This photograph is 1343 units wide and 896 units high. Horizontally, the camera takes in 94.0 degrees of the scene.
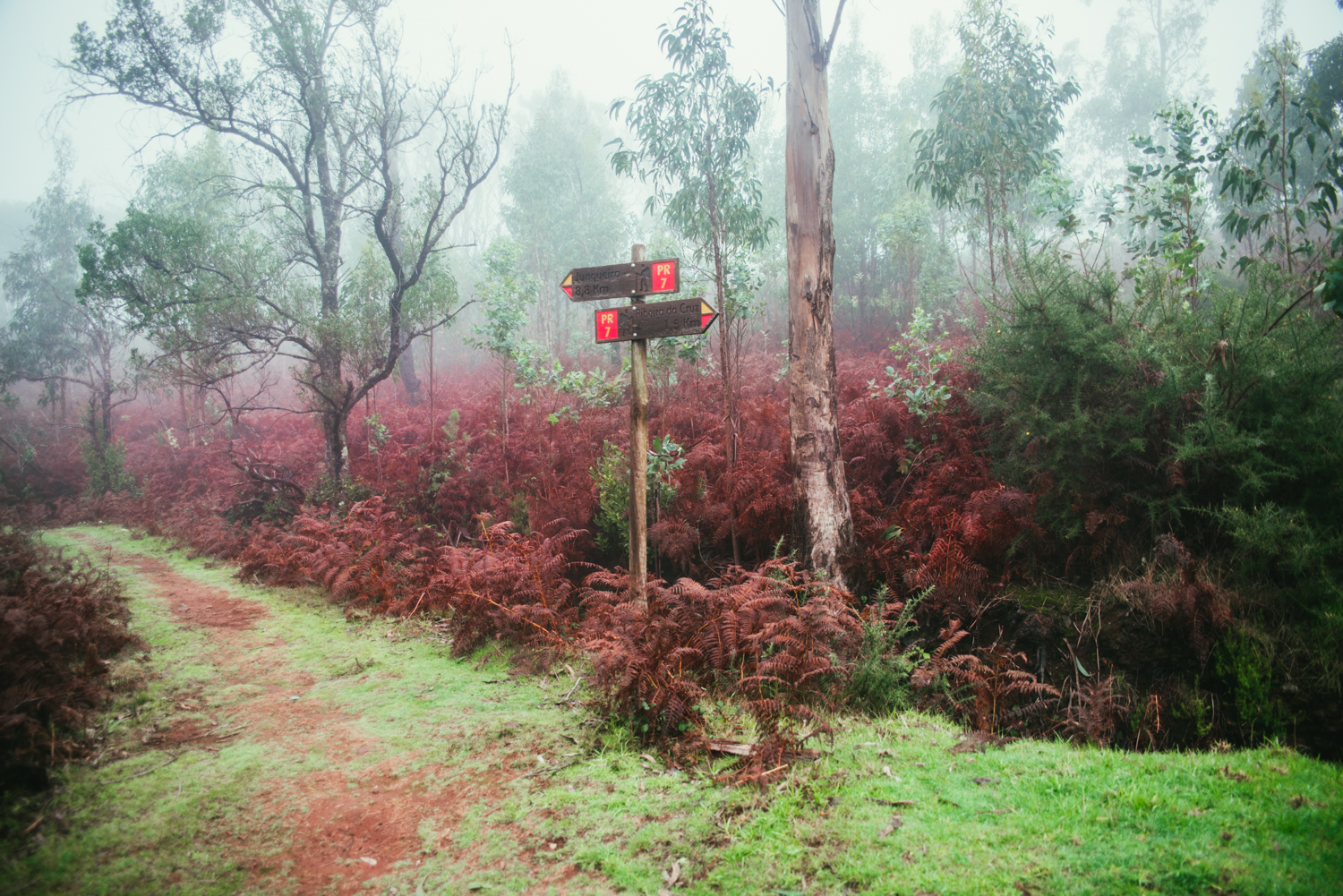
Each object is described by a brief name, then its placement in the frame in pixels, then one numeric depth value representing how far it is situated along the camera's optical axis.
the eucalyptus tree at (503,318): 12.18
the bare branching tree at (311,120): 10.52
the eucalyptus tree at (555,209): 27.44
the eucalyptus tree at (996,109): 10.37
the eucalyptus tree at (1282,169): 6.04
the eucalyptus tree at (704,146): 9.33
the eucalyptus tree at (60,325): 15.21
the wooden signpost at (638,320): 5.46
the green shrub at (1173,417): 4.54
